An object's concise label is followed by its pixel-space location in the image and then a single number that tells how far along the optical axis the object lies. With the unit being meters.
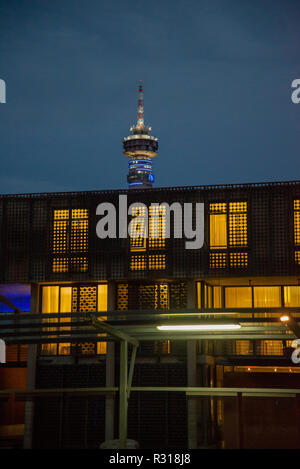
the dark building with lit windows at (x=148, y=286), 27.09
